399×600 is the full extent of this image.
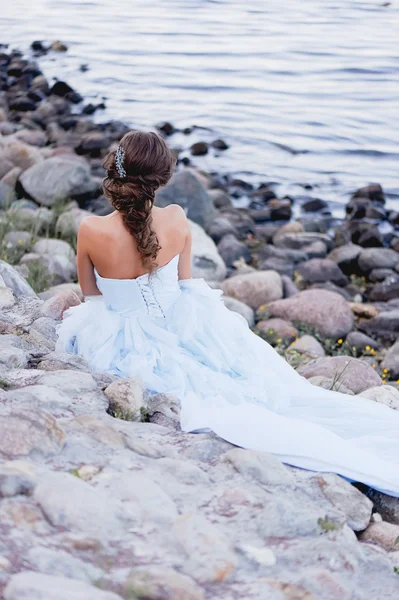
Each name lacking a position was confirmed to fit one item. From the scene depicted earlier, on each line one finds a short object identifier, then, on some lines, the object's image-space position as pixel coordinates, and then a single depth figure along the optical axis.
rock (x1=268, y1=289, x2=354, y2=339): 7.81
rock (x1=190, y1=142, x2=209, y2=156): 14.17
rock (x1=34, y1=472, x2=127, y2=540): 2.40
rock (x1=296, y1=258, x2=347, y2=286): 9.25
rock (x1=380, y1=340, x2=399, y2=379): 7.13
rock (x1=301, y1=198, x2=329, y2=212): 11.91
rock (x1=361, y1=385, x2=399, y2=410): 4.72
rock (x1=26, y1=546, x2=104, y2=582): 2.19
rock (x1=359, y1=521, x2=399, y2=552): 2.96
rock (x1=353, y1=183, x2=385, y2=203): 12.40
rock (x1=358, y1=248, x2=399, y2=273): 9.72
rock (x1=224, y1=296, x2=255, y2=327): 7.75
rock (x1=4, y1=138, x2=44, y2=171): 11.26
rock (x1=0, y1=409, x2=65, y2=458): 2.73
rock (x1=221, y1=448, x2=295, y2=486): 2.94
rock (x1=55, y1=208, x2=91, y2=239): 8.84
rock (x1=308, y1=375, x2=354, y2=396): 5.17
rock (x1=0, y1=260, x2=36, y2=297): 5.32
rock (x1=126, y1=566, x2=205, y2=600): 2.16
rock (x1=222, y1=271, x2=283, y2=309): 8.36
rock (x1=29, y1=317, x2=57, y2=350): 4.41
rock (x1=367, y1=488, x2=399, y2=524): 3.27
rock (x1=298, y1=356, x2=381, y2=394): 5.45
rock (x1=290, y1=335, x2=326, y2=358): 6.96
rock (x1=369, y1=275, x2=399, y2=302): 8.99
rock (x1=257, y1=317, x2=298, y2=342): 7.52
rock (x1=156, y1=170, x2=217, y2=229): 10.31
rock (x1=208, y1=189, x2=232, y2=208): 11.68
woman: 3.85
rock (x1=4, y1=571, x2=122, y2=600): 2.01
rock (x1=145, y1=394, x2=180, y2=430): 3.57
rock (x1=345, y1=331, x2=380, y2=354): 7.63
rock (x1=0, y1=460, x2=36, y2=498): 2.49
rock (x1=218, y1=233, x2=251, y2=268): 9.66
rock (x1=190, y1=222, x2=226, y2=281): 8.88
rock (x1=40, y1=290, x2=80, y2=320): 4.89
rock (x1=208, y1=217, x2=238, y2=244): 10.26
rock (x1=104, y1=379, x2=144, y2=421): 3.47
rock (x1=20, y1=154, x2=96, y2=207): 10.05
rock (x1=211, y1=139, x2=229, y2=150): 14.59
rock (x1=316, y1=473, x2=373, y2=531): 3.01
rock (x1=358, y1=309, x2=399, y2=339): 8.07
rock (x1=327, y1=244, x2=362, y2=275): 9.84
